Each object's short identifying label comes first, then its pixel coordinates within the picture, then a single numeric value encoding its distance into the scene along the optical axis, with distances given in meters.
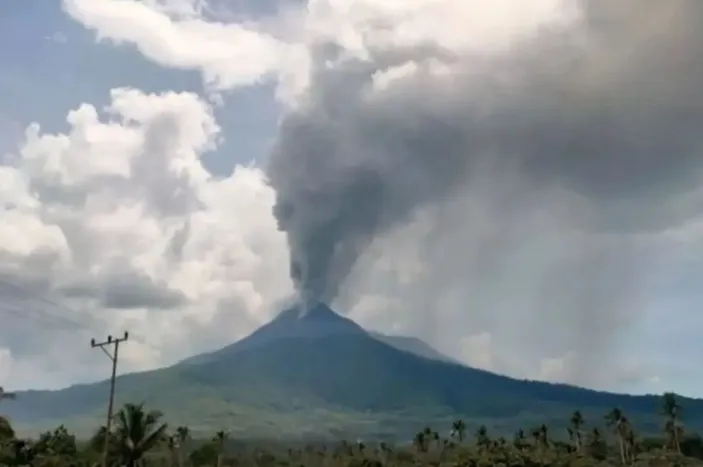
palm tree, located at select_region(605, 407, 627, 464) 119.66
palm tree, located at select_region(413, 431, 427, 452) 123.69
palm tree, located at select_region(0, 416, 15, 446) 67.81
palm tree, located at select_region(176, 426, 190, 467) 114.65
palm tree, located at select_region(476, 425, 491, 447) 115.96
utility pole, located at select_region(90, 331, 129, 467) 45.49
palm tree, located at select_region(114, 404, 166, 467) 52.00
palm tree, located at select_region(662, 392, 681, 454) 124.38
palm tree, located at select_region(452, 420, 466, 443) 141.25
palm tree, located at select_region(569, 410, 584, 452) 133.62
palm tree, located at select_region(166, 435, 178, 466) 92.61
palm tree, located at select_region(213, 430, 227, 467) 117.25
